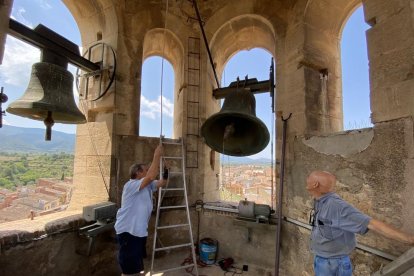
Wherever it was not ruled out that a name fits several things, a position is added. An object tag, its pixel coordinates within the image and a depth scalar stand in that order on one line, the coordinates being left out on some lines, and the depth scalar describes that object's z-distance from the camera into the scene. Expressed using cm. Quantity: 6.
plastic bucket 402
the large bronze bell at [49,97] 251
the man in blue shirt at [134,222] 260
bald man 167
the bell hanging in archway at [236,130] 274
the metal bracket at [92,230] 313
